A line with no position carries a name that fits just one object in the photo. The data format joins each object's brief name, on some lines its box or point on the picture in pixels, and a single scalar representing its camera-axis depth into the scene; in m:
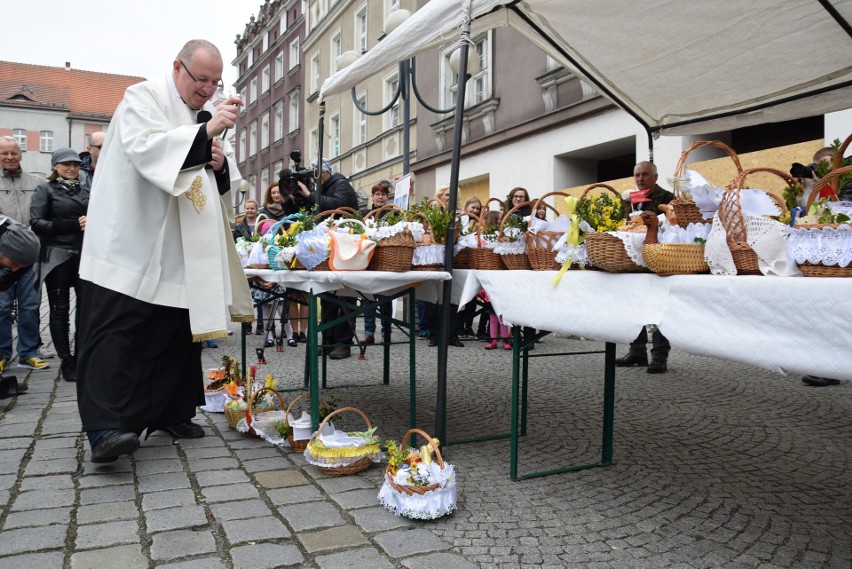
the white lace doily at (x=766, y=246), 1.96
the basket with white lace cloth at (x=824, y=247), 1.79
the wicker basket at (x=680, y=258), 2.24
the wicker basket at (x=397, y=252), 3.25
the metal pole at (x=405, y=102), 6.66
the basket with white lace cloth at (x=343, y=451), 3.11
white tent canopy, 3.61
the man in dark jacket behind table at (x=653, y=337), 4.99
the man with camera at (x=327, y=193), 5.31
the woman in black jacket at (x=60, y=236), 5.27
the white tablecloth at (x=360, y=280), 3.20
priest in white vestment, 3.13
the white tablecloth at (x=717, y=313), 1.76
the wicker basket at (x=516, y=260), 3.30
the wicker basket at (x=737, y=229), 2.06
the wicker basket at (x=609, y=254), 2.42
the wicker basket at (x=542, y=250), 2.98
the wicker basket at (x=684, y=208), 2.32
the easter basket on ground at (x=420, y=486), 2.54
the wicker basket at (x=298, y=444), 3.51
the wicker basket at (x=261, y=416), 3.78
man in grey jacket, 5.50
